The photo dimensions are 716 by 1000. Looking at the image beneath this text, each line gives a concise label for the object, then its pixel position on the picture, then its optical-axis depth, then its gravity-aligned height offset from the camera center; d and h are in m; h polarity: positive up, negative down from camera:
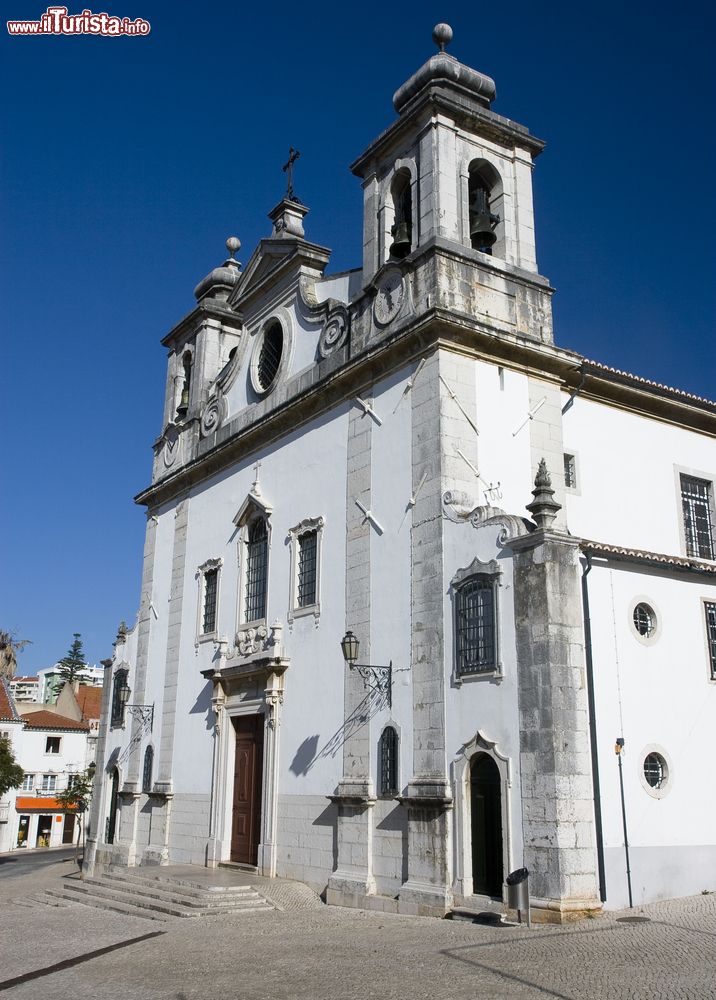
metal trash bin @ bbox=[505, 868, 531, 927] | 11.03 -0.92
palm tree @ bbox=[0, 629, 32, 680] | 58.09 +8.50
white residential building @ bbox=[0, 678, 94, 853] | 46.47 +1.32
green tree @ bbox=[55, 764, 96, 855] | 41.88 +0.22
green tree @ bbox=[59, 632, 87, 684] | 82.25 +11.11
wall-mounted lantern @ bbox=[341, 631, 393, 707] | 14.69 +1.95
